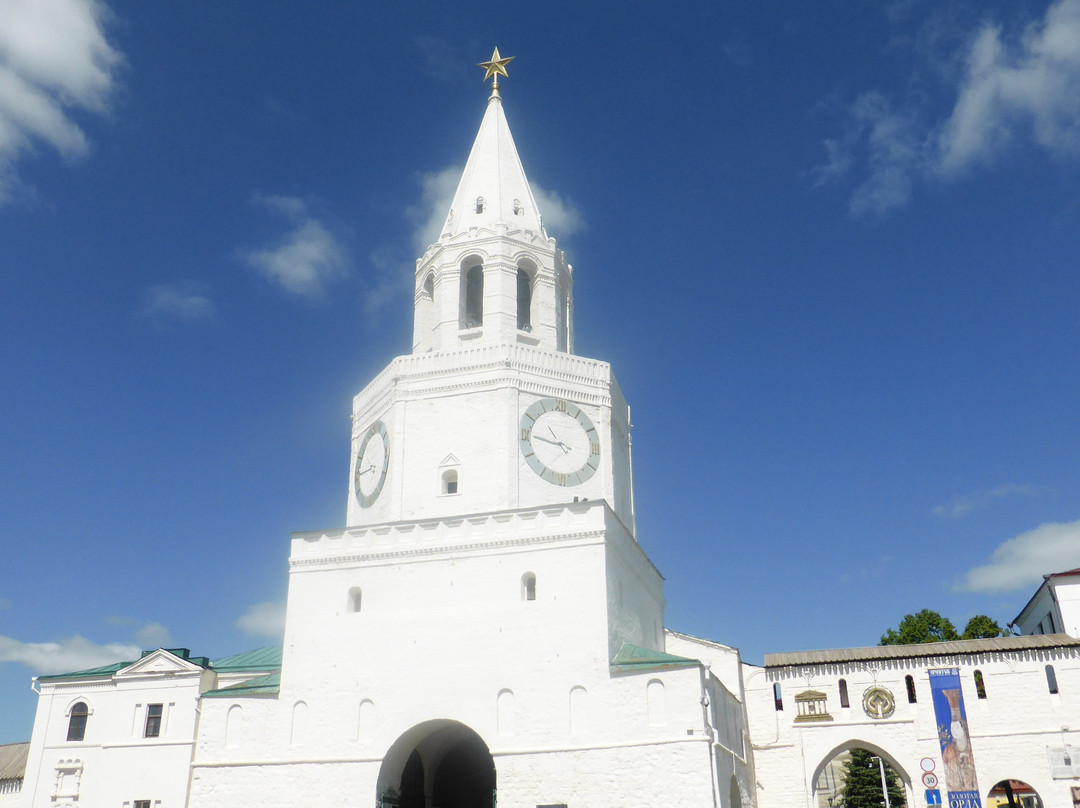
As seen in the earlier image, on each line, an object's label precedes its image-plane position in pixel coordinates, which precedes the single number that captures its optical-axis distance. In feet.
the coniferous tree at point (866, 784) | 169.89
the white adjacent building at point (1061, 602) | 140.56
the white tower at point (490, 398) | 93.56
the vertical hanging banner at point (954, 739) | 96.53
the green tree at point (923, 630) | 148.36
